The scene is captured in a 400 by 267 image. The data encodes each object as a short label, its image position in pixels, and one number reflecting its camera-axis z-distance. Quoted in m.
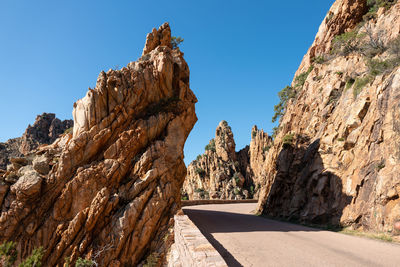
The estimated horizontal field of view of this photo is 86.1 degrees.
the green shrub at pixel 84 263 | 14.80
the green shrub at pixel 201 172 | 72.31
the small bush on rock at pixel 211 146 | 76.43
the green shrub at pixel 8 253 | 14.50
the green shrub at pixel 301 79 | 32.19
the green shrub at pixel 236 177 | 62.13
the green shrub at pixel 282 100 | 34.99
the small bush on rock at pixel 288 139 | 23.99
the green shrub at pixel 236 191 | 59.23
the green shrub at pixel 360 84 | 16.14
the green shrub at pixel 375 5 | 23.19
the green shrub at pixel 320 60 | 28.60
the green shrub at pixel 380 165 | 11.33
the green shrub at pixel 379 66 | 14.46
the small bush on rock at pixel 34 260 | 13.68
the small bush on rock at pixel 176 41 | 30.81
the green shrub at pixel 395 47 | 15.16
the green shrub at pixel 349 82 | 18.97
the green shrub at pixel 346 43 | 23.72
